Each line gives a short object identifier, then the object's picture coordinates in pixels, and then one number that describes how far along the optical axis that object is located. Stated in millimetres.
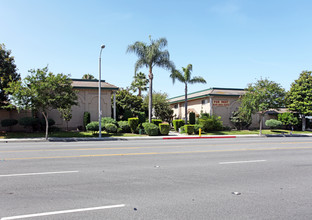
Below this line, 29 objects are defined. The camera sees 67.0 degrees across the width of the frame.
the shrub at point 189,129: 28364
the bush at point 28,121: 24844
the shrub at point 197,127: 29153
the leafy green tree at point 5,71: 24002
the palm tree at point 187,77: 31183
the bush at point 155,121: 28656
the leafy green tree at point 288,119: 35781
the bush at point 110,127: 24953
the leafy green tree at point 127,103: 35262
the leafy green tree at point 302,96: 34500
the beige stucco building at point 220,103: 34125
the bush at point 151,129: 25561
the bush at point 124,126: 27192
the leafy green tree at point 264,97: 27781
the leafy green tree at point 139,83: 47238
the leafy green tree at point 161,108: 38688
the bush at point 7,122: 24547
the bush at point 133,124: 26984
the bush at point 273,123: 33469
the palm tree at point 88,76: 48681
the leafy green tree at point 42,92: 19594
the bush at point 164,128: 26172
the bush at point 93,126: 24328
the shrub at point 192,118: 33625
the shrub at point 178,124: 31719
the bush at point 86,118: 27750
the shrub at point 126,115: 32469
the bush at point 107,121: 26562
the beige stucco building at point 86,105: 28297
